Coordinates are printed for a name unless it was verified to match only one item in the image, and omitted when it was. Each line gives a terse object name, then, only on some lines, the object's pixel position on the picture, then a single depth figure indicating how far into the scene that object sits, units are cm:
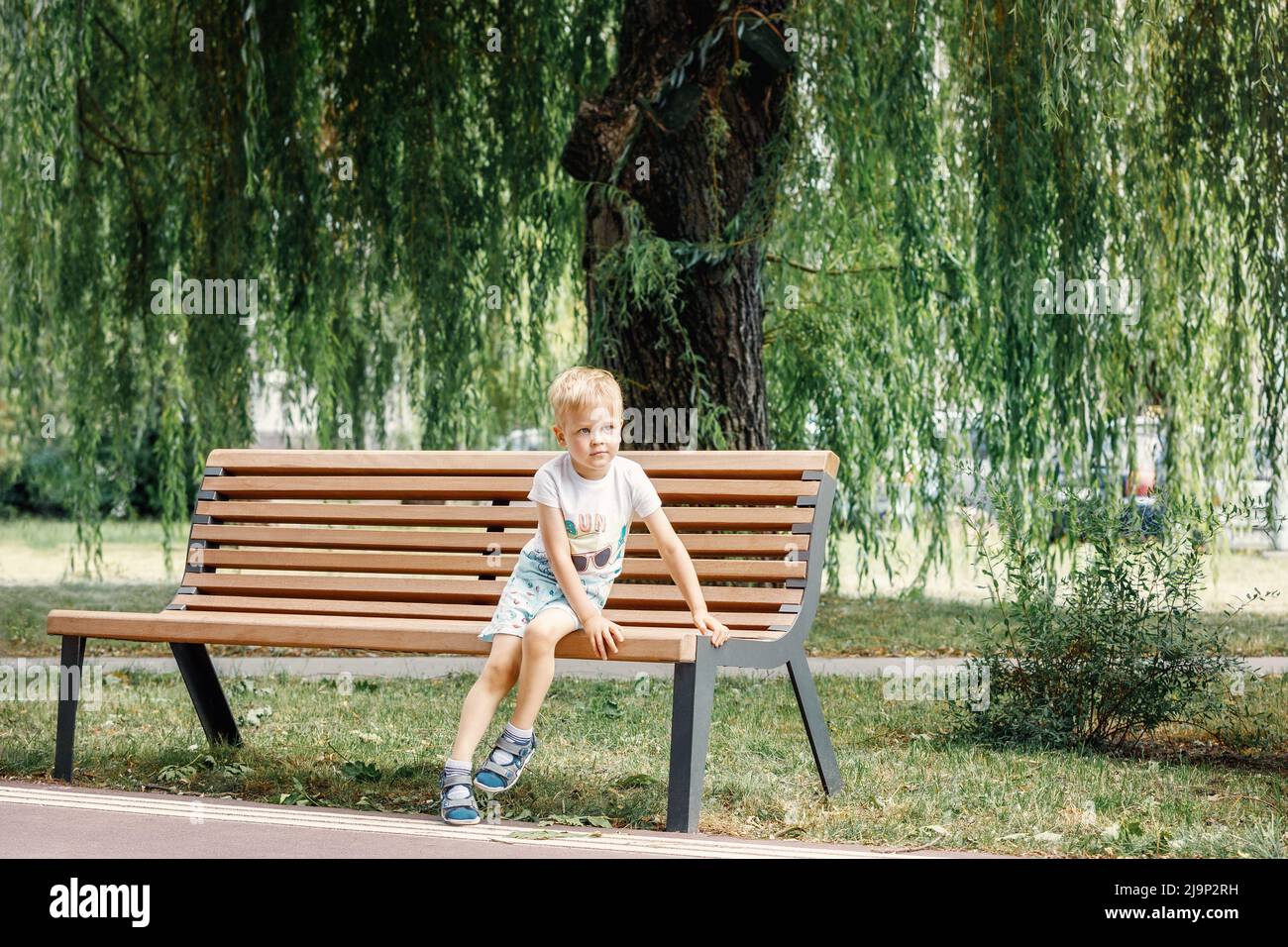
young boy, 441
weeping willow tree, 758
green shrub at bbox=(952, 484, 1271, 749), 577
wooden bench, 468
